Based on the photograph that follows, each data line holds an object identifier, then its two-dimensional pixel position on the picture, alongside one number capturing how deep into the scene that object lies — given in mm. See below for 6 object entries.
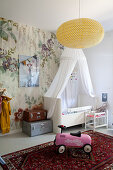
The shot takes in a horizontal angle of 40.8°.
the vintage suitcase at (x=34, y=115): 3945
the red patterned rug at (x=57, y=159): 2375
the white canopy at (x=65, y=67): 4062
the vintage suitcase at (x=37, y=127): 3754
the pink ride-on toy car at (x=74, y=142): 2779
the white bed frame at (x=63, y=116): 3932
